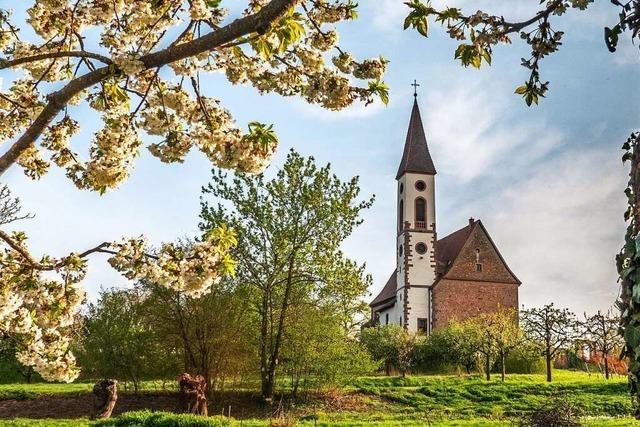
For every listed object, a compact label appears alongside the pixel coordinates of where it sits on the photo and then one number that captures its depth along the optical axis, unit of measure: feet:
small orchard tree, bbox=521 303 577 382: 109.29
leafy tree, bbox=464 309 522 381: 108.17
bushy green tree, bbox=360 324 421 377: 124.11
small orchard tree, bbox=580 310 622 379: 106.32
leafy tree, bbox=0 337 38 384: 116.16
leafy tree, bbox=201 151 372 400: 75.66
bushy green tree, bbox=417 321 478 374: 120.88
